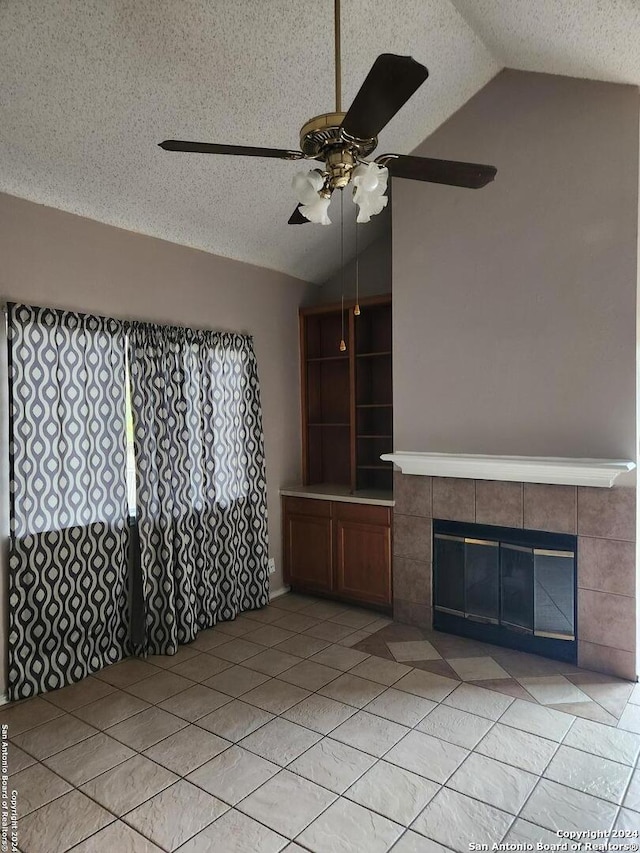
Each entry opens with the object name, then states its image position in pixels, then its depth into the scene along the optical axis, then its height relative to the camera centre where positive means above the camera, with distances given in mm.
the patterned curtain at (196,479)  3740 -447
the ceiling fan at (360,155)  1601 +842
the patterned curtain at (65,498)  3162 -467
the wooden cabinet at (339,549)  4332 -1061
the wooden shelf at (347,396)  4777 +153
